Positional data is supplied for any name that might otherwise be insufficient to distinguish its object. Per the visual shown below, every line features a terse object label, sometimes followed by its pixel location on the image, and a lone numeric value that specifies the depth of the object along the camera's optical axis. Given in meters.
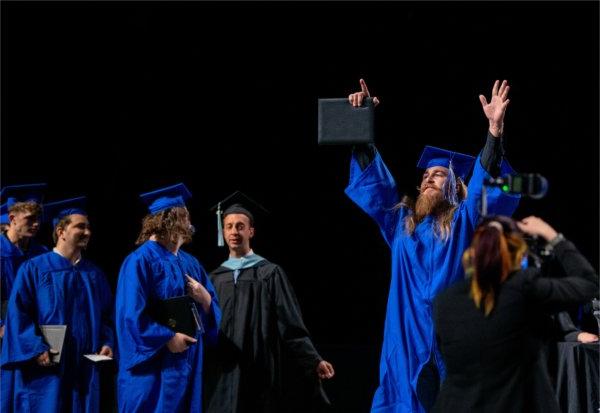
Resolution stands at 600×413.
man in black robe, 10.95
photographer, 5.73
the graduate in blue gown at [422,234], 7.91
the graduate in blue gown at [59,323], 10.05
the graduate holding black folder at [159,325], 9.63
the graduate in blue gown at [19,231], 11.38
